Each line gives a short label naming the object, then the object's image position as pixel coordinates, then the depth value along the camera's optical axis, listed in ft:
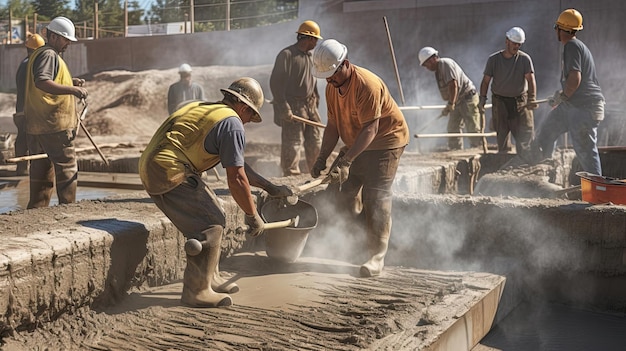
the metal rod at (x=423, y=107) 29.88
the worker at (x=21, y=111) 28.78
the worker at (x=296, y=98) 25.52
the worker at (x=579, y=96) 22.31
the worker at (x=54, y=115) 19.57
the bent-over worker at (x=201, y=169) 13.08
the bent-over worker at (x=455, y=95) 30.19
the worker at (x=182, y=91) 32.89
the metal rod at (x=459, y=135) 27.63
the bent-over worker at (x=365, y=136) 15.85
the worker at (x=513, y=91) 27.94
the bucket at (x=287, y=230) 17.35
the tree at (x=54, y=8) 135.51
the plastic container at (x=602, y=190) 18.47
